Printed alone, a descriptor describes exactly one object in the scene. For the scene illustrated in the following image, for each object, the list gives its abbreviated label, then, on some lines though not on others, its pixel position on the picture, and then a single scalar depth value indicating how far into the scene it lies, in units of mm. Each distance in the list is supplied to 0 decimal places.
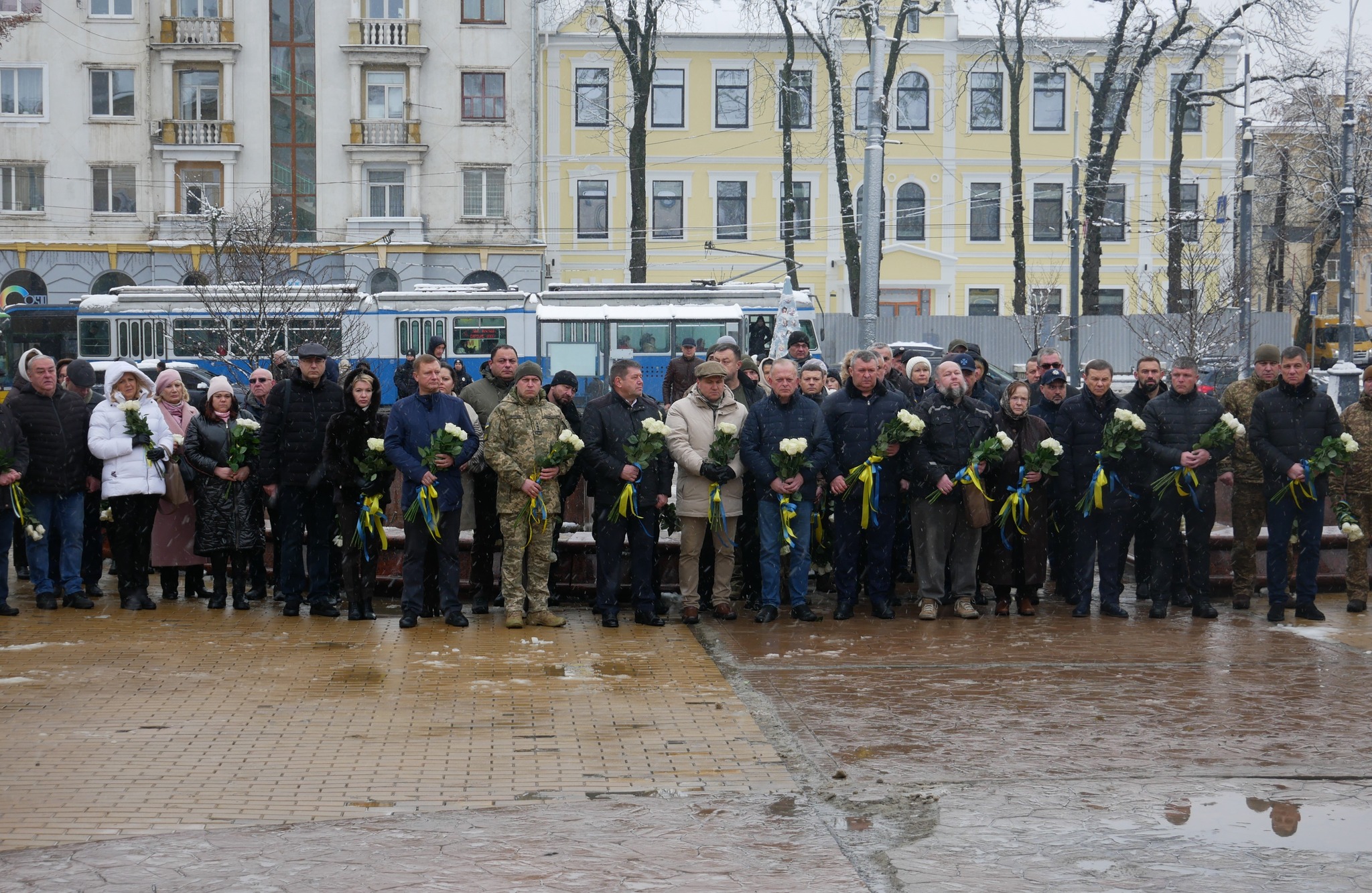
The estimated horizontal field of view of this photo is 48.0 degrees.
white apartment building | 48219
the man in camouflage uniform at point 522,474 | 11430
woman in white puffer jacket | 12000
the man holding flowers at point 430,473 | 11297
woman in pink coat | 12438
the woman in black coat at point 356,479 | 11547
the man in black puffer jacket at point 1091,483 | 12016
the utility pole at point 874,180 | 23875
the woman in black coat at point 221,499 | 12141
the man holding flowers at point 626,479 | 11461
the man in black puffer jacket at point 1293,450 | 11648
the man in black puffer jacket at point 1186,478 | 11844
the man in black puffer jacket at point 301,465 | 11773
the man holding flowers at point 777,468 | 11656
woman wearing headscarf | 11898
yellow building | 50312
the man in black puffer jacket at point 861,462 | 11828
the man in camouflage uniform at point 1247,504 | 12281
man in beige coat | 11695
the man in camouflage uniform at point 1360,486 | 12039
